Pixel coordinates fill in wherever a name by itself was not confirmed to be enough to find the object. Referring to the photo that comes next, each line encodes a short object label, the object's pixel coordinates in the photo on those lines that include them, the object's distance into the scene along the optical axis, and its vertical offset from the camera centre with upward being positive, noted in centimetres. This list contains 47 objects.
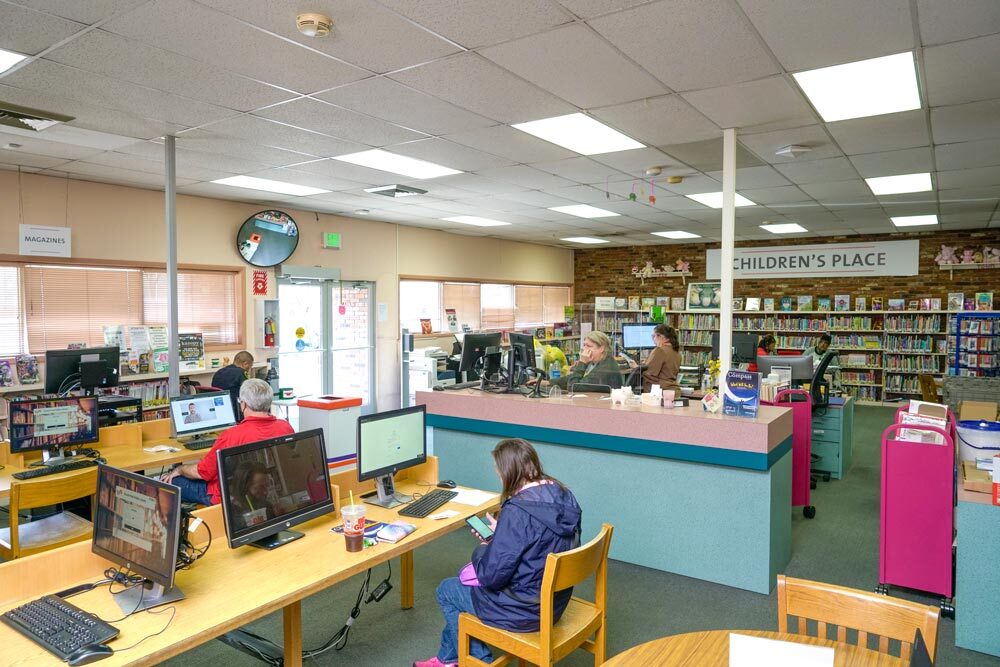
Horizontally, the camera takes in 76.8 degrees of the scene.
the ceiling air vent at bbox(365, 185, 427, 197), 652 +127
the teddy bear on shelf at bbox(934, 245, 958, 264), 1027 +92
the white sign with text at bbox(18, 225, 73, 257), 563 +64
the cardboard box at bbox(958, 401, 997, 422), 562 -90
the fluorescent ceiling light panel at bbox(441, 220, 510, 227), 886 +131
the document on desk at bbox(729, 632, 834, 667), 132 -72
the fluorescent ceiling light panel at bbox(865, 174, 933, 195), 609 +129
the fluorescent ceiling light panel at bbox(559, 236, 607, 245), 1156 +134
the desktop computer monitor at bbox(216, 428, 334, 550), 252 -76
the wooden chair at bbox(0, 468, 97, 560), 328 -122
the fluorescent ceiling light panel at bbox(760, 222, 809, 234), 974 +132
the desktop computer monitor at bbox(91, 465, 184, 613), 210 -77
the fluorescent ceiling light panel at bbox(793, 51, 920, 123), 331 +128
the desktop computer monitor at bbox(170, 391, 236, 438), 486 -81
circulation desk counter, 378 -107
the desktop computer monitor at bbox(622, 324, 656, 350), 941 -36
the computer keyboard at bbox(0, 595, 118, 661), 188 -98
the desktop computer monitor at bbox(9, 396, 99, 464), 410 -76
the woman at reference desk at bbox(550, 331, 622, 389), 571 -51
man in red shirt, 337 -64
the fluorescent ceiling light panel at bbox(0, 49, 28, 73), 318 +129
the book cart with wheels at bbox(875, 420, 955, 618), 357 -118
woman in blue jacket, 237 -88
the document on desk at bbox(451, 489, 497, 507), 333 -100
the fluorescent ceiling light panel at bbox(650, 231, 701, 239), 1089 +134
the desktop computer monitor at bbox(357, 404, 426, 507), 321 -72
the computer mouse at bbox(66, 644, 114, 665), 180 -99
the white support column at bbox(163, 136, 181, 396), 479 +36
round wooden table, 175 -98
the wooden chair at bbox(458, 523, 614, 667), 222 -125
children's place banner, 1010 +84
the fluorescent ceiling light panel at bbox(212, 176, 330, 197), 619 +129
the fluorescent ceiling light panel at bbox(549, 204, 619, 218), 799 +132
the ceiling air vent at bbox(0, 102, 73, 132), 400 +126
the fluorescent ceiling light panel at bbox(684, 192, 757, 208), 709 +131
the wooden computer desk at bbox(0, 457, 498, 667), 192 -100
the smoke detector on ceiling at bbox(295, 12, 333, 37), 269 +124
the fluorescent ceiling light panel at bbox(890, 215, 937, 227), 874 +131
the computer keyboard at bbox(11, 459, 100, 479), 394 -102
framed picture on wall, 1180 +28
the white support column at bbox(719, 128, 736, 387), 429 +48
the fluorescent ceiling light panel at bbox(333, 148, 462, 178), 526 +130
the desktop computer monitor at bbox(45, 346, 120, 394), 495 -47
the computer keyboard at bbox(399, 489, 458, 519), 312 -99
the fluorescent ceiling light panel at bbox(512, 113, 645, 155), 434 +130
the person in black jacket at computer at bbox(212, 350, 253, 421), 639 -68
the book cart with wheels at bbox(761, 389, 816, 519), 502 -112
